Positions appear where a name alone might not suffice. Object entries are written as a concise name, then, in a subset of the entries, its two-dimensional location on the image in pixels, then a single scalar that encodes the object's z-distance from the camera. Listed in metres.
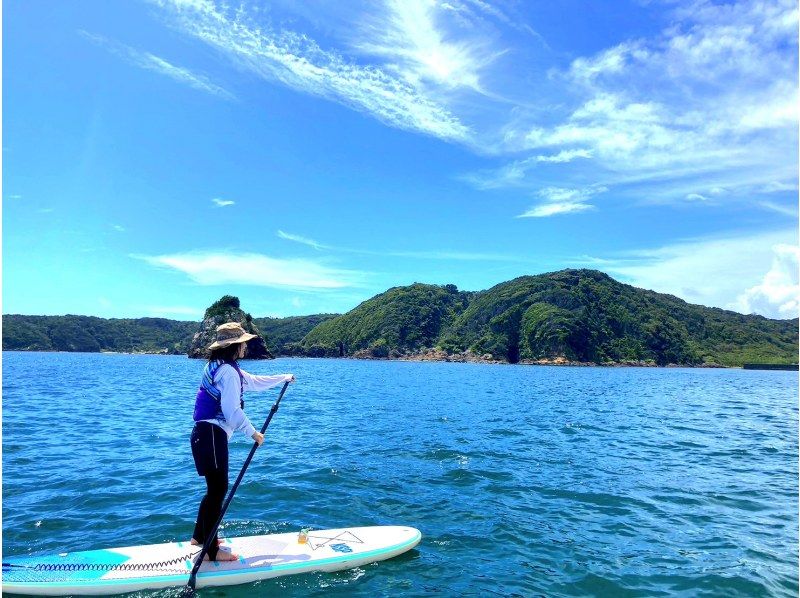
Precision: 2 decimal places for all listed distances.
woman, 7.52
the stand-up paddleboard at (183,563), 7.36
